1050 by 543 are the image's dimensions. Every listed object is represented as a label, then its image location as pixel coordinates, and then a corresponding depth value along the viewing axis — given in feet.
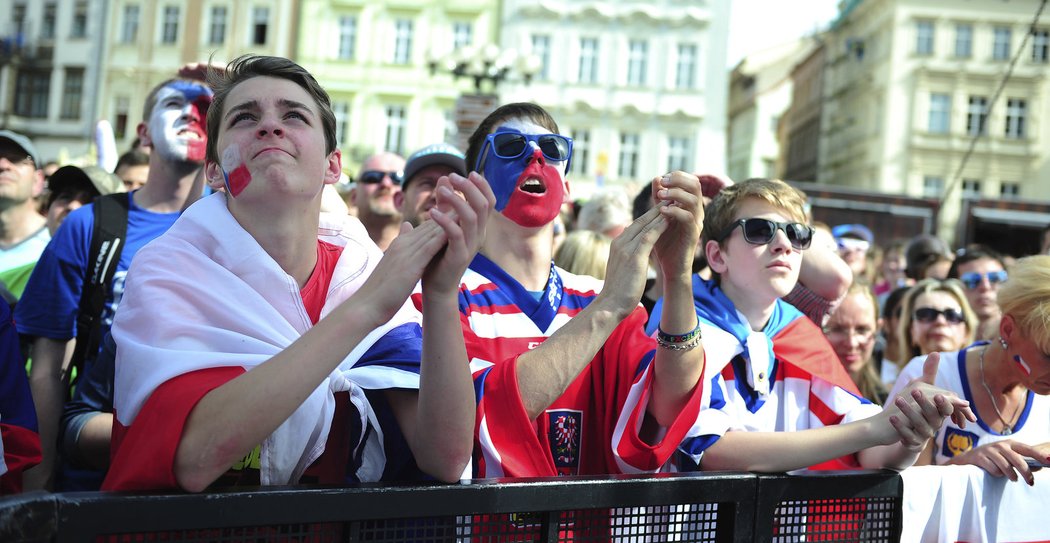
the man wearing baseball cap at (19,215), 14.35
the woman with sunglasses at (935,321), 15.94
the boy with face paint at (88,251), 10.05
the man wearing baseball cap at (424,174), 14.78
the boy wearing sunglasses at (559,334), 7.63
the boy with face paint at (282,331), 5.88
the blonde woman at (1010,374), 10.05
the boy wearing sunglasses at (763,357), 8.45
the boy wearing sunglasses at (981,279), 19.69
